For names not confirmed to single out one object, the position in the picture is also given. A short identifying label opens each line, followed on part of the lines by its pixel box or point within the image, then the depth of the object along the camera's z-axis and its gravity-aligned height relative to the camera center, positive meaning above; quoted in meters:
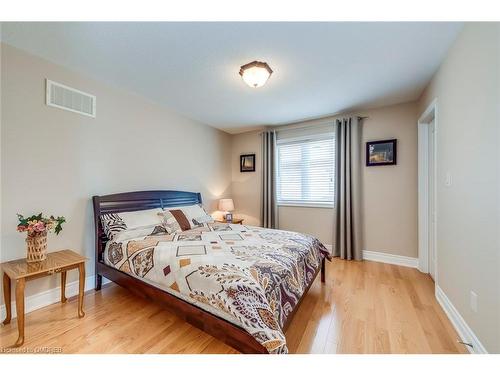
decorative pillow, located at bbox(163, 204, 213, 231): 2.86 -0.40
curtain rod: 3.89 +1.20
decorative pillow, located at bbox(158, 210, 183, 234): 2.66 -0.45
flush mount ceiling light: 2.03 +1.16
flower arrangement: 1.73 -0.31
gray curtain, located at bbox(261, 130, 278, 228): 4.18 +0.17
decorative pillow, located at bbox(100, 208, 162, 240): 2.36 -0.39
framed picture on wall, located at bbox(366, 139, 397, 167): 3.16 +0.57
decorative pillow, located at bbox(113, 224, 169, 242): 2.29 -0.51
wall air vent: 2.13 +0.97
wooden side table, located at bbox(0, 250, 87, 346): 1.54 -0.66
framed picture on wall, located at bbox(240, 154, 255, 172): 4.50 +0.57
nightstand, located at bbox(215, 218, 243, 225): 4.05 -0.64
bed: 1.32 -0.68
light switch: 1.89 +0.08
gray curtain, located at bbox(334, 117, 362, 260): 3.37 -0.02
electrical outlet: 1.48 -0.80
